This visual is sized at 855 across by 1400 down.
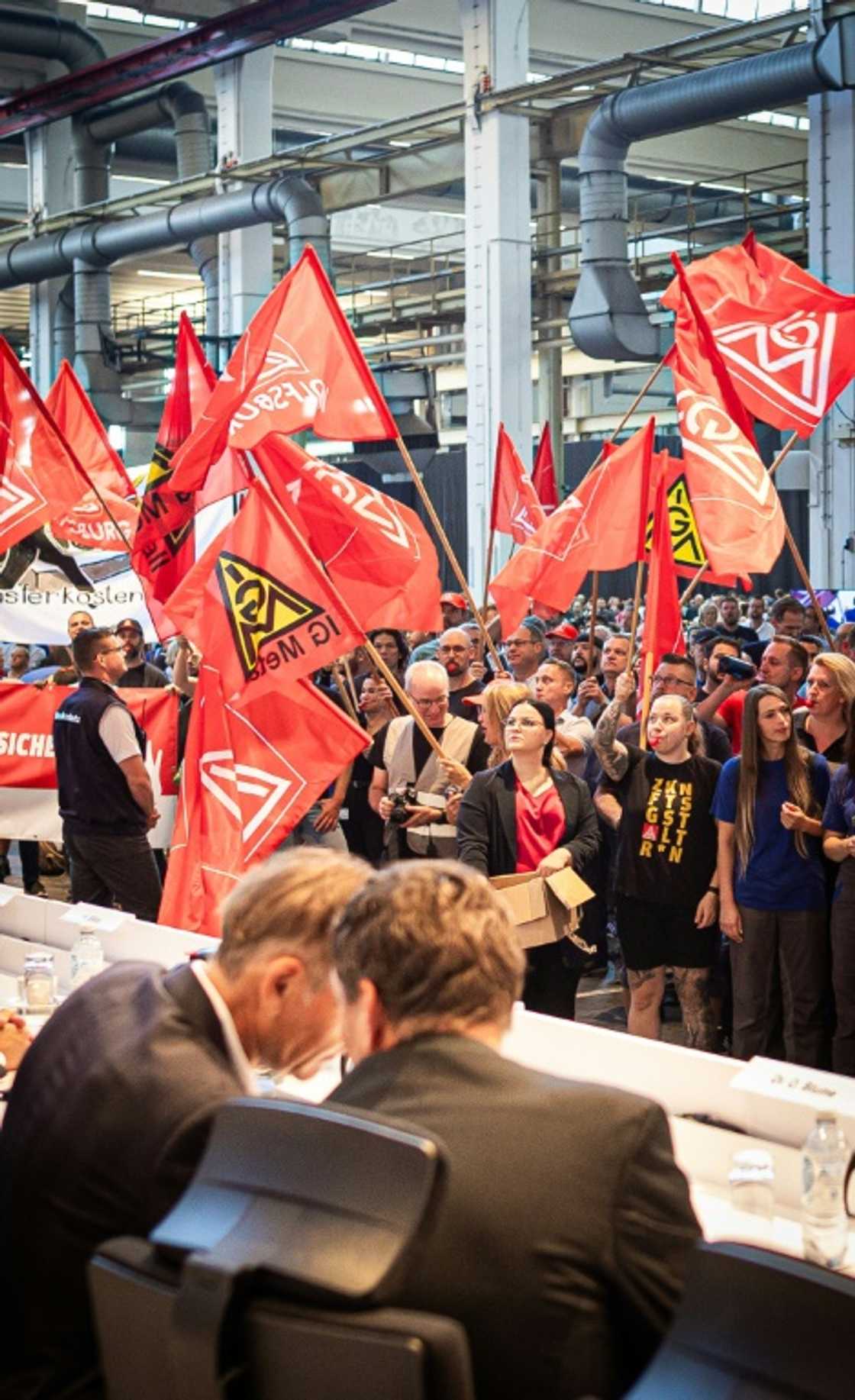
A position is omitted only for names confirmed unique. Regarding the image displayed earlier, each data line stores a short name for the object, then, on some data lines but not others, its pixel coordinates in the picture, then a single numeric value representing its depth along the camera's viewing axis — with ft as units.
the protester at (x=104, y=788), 26.86
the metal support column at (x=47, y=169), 81.35
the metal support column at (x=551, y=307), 70.79
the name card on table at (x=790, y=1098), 12.76
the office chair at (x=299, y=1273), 5.55
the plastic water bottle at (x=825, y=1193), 11.53
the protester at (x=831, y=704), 22.24
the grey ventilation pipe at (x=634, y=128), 49.39
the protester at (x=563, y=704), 25.82
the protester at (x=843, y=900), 20.93
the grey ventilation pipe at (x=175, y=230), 65.21
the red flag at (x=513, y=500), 41.22
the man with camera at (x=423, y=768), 25.23
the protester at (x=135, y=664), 37.83
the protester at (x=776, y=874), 21.48
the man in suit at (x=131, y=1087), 7.85
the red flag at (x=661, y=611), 25.30
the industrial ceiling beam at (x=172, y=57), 62.18
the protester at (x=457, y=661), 30.12
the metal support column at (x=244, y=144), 68.85
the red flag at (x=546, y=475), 48.55
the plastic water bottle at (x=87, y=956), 18.67
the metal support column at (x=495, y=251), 59.16
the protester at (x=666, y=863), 22.57
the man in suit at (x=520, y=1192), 6.86
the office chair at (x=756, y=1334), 5.33
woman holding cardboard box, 21.84
